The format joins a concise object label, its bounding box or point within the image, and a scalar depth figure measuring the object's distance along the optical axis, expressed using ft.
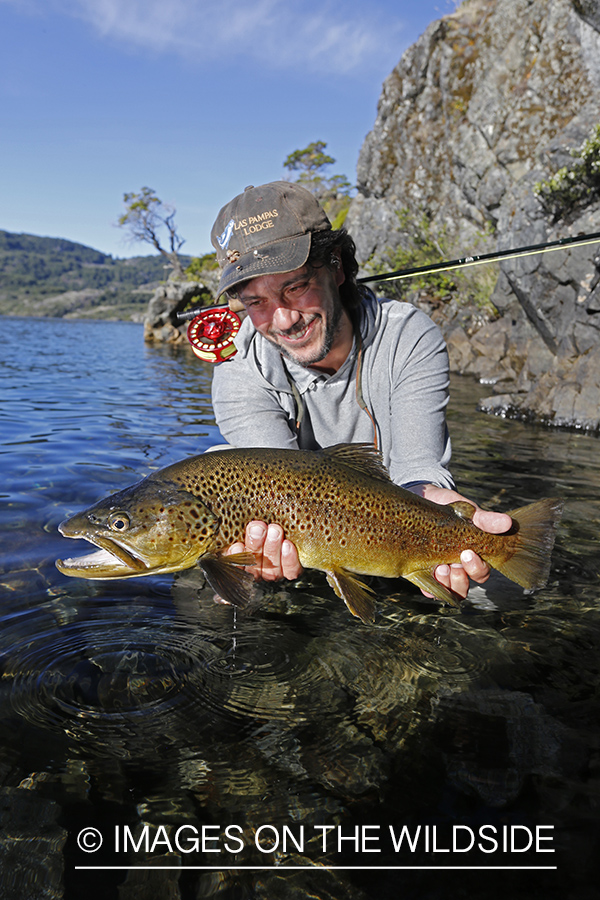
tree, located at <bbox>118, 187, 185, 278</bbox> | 177.06
